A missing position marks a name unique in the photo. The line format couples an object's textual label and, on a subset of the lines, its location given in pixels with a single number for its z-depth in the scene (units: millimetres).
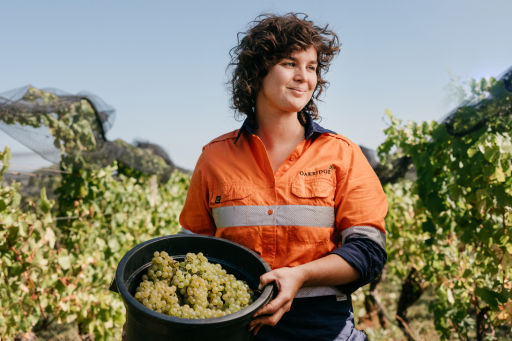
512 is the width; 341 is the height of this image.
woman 1202
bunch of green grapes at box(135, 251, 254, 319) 1007
